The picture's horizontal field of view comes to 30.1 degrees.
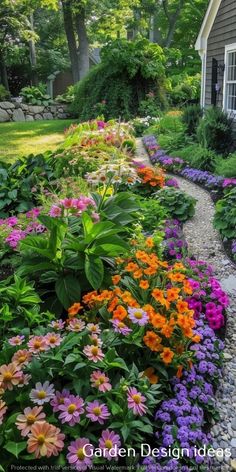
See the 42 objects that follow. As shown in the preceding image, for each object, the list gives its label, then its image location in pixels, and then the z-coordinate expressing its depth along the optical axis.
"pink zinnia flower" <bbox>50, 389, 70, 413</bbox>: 1.78
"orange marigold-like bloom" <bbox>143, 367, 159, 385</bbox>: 2.12
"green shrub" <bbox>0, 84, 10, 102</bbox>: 17.62
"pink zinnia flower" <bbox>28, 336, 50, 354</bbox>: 1.91
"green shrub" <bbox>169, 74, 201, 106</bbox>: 16.19
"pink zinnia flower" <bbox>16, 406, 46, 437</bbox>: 1.63
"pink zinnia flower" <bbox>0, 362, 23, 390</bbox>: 1.80
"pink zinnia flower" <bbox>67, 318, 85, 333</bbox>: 2.10
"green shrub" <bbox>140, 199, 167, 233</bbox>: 3.98
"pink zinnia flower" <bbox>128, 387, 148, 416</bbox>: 1.81
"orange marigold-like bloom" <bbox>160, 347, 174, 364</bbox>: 2.12
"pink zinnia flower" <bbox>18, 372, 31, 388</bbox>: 1.82
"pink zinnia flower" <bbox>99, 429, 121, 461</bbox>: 1.68
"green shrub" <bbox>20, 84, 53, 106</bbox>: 18.58
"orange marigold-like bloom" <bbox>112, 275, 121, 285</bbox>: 2.54
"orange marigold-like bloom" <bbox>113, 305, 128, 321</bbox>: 2.18
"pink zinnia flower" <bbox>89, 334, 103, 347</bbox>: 2.00
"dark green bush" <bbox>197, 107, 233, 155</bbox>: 8.03
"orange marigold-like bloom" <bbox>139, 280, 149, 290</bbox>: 2.44
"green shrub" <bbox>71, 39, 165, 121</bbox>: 13.66
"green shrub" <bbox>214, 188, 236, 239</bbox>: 4.46
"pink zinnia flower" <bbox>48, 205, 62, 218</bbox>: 2.83
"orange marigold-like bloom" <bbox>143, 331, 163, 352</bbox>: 2.15
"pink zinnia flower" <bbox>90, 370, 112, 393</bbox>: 1.83
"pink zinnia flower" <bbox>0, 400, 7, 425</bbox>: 1.64
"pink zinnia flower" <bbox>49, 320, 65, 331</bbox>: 2.11
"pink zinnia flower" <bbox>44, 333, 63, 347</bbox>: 1.93
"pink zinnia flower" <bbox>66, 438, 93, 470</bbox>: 1.60
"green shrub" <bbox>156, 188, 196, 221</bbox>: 4.88
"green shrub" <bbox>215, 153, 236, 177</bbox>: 6.18
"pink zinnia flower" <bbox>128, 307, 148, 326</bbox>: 2.12
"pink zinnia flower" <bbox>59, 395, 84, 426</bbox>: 1.72
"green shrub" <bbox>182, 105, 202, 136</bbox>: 9.55
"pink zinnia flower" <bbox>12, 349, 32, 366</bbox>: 1.87
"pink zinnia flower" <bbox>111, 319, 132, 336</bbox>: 2.11
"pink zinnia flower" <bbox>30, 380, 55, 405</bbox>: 1.76
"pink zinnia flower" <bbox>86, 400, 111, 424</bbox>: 1.74
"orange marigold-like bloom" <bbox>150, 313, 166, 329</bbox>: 2.16
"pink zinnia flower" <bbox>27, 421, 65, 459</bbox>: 1.57
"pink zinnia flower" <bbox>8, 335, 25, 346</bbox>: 1.99
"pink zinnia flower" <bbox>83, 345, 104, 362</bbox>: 1.91
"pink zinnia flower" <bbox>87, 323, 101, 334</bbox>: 2.08
